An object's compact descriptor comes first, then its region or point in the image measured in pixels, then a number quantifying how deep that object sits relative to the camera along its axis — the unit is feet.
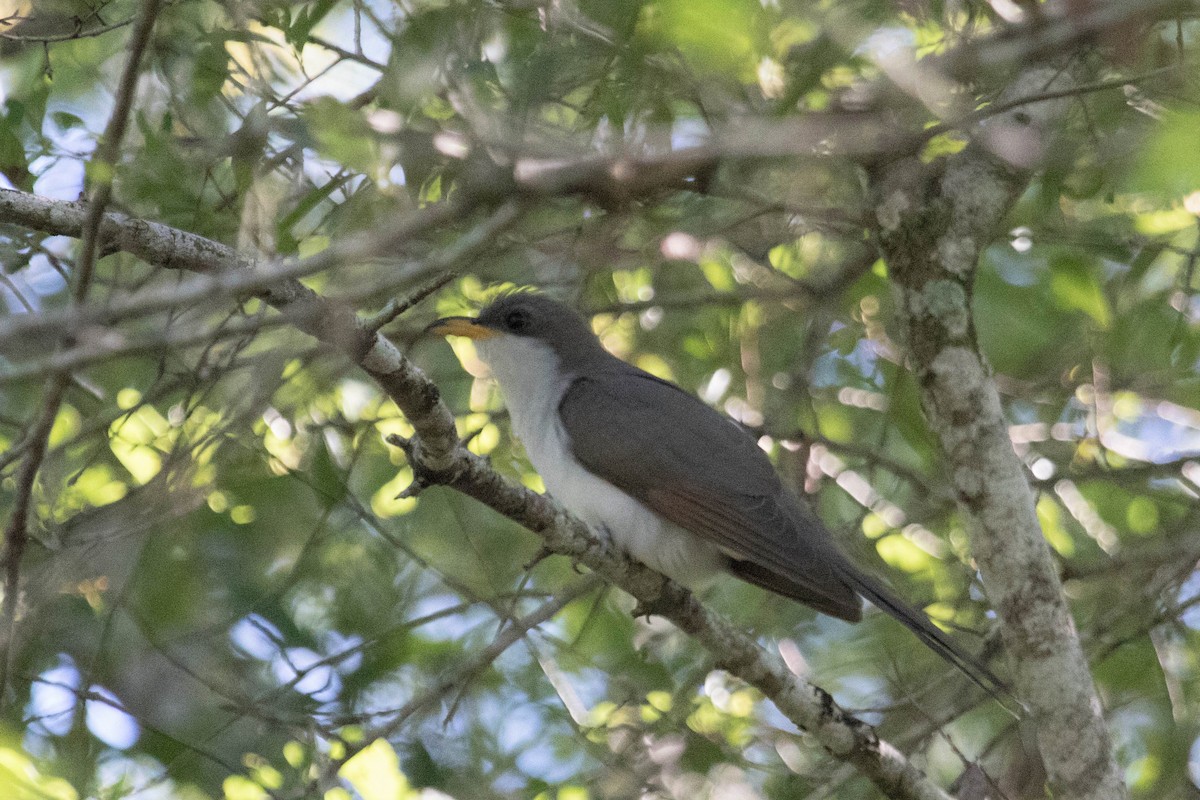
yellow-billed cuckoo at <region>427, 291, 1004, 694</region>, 32.63
